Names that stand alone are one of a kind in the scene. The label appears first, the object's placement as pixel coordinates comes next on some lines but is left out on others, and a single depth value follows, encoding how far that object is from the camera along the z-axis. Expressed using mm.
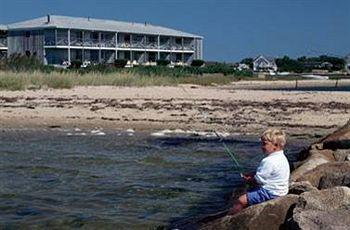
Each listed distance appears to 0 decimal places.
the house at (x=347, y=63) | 113438
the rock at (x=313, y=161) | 9742
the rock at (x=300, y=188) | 7531
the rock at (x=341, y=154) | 10988
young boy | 6977
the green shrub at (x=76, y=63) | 62225
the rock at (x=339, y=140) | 12086
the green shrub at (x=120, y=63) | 65850
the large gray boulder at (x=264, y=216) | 6789
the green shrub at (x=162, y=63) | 77825
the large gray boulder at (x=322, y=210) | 5895
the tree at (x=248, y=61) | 121312
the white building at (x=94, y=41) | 73500
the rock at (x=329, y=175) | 7945
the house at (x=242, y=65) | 113850
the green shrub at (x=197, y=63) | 83375
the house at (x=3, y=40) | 79000
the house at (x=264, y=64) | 108950
